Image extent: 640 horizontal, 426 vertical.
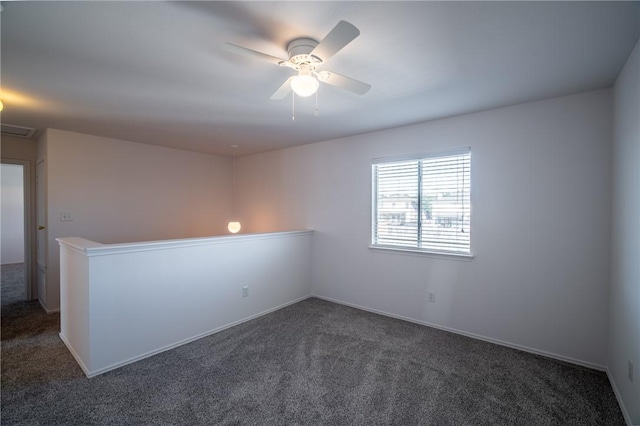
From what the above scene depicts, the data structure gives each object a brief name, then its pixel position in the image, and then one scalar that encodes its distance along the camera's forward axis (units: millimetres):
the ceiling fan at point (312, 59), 1458
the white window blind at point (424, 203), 3221
